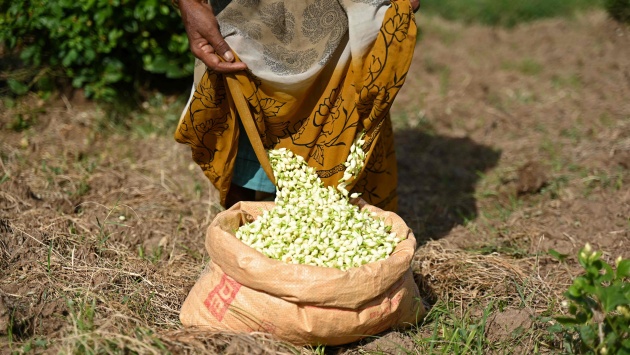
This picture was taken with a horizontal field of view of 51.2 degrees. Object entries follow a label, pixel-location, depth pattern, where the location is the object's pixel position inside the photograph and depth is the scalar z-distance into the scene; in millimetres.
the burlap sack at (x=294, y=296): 2279
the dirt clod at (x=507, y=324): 2584
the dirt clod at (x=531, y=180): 4043
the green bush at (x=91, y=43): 4312
